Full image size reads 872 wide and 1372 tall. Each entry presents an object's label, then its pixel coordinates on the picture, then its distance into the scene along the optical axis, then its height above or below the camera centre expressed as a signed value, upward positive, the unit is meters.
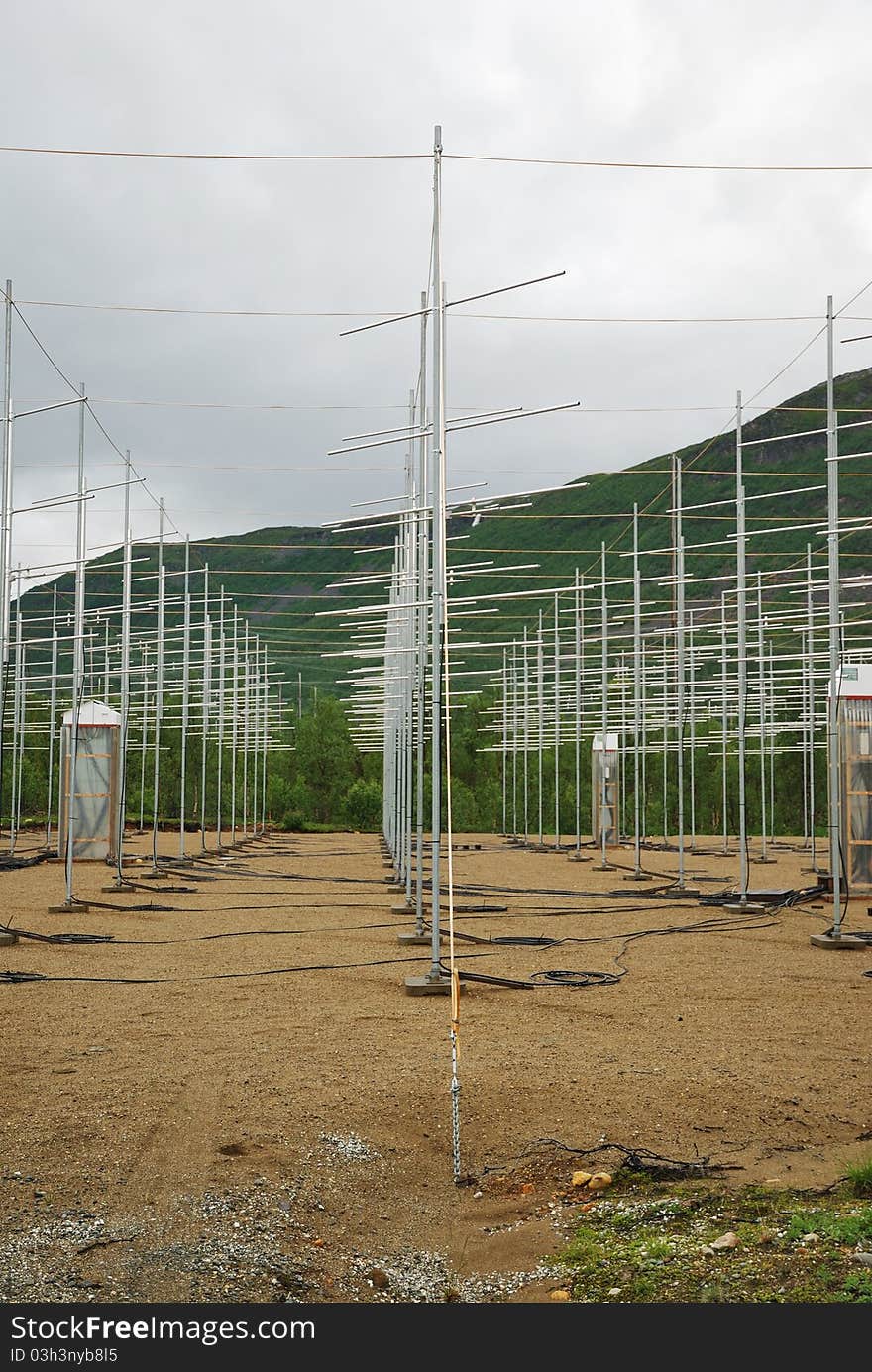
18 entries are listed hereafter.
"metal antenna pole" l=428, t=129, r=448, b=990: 9.82 +2.20
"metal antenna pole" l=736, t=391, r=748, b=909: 15.94 +1.43
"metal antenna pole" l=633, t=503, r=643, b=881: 22.23 +1.61
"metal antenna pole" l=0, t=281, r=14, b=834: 14.27 +3.02
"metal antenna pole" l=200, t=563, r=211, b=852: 28.05 +2.13
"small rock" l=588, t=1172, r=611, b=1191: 6.02 -1.97
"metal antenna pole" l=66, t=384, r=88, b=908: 16.39 +1.75
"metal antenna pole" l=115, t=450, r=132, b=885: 18.83 +1.66
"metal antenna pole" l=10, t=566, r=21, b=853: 21.09 -0.65
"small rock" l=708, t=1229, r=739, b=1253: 5.12 -1.92
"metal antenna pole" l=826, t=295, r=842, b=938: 13.81 +1.12
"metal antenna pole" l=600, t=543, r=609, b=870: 25.08 +2.32
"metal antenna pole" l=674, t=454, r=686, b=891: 19.06 +1.28
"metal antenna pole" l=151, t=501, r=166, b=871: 22.61 +1.22
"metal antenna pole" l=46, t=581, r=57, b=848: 22.15 +1.42
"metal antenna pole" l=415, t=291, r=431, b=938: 12.48 +0.66
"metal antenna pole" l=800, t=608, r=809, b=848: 28.26 +1.34
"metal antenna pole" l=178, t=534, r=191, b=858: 26.17 +1.75
